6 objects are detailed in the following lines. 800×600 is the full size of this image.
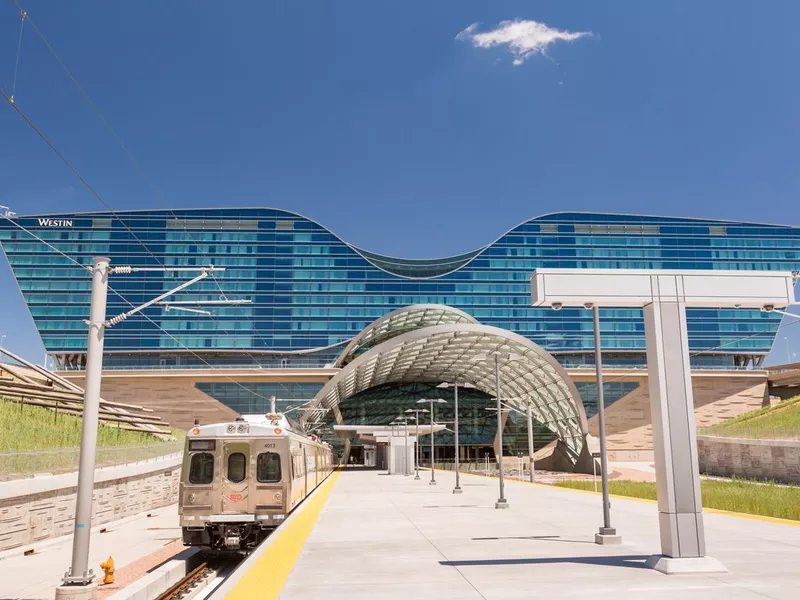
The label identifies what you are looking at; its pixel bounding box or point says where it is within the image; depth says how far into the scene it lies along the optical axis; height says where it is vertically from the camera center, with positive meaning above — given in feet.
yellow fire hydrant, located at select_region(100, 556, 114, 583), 43.11 -8.35
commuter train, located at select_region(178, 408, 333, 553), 54.03 -3.97
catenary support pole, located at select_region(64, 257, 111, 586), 34.81 +0.27
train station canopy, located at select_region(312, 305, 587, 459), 195.42 +22.69
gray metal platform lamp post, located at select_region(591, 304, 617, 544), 44.73 -2.04
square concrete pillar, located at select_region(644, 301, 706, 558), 33.99 -0.13
